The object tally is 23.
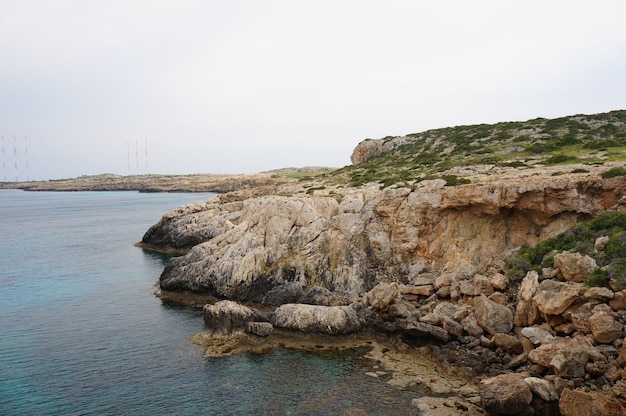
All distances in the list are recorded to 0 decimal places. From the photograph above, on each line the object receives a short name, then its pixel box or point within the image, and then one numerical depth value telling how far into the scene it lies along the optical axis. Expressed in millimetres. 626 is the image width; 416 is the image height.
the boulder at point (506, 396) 22141
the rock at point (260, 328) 33875
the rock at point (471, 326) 29511
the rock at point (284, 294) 40469
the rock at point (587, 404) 19703
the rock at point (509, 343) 27203
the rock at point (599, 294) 25453
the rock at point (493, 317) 28969
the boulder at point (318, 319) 33500
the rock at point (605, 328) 23547
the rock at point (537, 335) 26141
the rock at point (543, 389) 22188
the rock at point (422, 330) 30359
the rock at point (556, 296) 26516
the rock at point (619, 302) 24844
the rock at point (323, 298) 38531
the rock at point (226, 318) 34500
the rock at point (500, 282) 32125
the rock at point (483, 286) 32781
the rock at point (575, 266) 27922
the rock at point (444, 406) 23156
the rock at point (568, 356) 22812
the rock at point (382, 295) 35031
